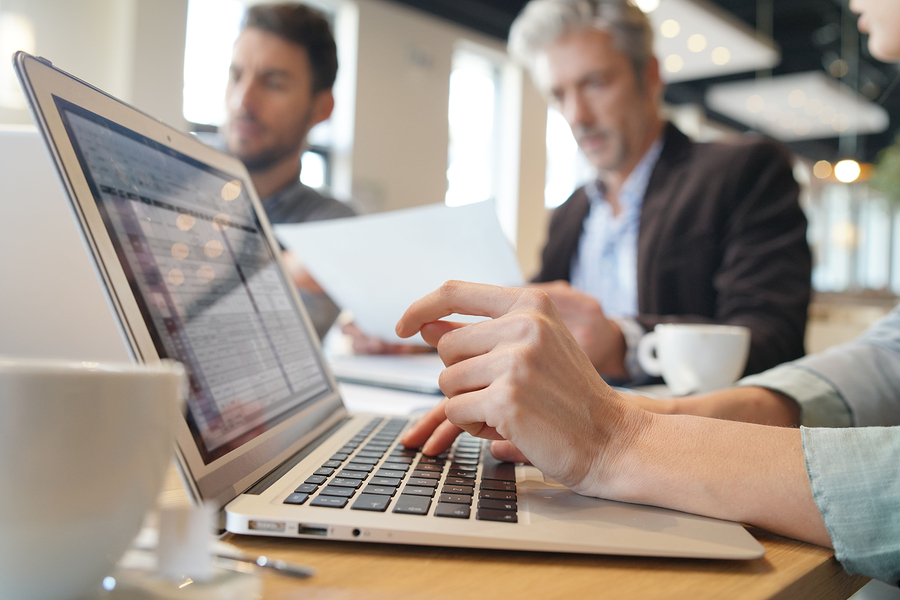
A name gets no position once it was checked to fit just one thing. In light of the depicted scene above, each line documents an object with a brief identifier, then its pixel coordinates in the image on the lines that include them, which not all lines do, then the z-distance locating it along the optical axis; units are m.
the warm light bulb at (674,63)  5.10
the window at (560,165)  5.22
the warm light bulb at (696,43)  4.59
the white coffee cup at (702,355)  0.76
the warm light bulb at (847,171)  5.28
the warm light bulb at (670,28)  4.30
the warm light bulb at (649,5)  3.70
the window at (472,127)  4.48
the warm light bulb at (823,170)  5.90
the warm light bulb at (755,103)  6.42
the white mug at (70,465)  0.21
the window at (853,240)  9.53
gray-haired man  1.15
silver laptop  0.31
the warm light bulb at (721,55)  4.86
